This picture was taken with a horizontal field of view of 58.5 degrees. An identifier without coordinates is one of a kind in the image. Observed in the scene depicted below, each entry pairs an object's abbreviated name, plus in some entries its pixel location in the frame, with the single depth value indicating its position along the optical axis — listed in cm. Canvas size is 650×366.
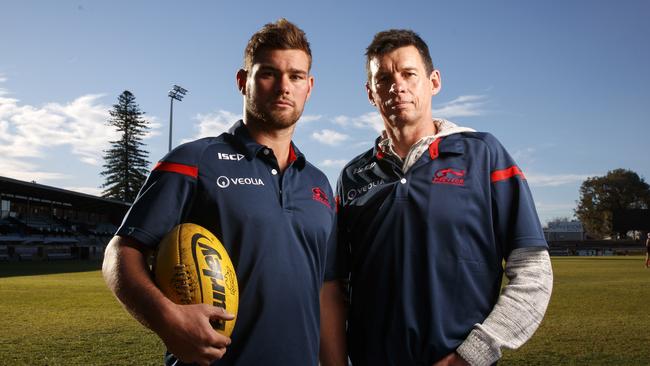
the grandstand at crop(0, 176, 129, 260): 4095
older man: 257
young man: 243
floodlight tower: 4845
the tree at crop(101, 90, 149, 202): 7269
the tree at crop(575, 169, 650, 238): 8562
